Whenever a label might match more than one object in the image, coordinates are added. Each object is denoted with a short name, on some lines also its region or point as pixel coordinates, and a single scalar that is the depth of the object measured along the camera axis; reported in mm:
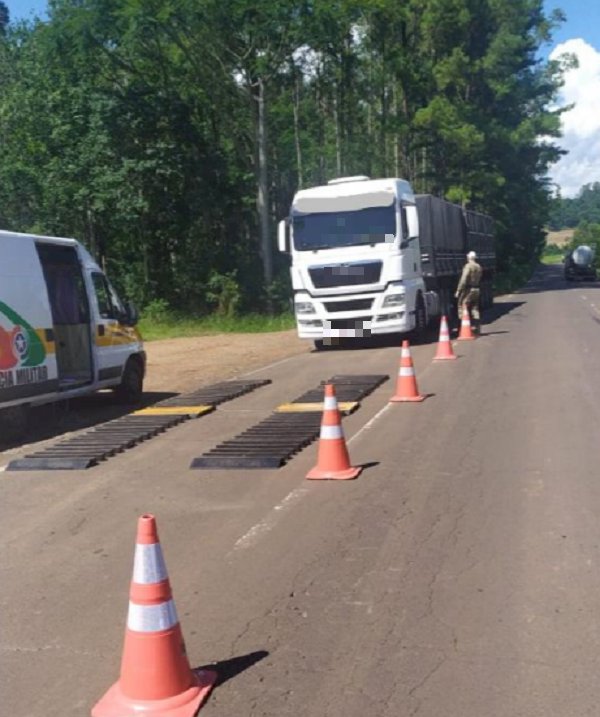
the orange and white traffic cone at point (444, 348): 17422
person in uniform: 23219
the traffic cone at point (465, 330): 21453
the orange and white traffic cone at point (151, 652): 3969
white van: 11070
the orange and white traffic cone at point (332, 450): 8297
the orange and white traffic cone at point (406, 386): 12555
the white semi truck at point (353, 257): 19688
